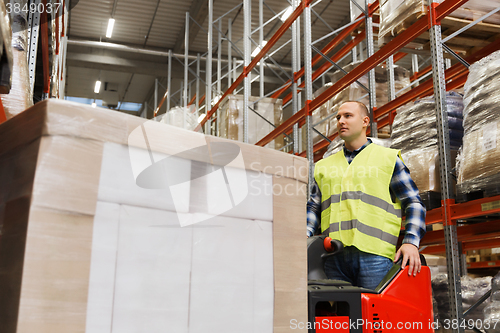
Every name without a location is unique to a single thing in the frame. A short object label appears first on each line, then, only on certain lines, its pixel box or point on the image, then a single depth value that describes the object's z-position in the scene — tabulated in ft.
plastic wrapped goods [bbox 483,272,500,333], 10.43
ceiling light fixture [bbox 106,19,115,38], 42.65
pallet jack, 5.52
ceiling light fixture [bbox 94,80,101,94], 60.32
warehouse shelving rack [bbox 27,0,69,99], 11.24
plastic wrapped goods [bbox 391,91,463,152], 13.21
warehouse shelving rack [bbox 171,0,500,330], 11.69
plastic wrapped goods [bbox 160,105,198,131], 37.19
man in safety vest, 8.62
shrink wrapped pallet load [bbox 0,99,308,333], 3.08
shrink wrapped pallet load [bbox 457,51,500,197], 10.50
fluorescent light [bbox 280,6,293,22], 34.02
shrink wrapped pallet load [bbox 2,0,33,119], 8.41
